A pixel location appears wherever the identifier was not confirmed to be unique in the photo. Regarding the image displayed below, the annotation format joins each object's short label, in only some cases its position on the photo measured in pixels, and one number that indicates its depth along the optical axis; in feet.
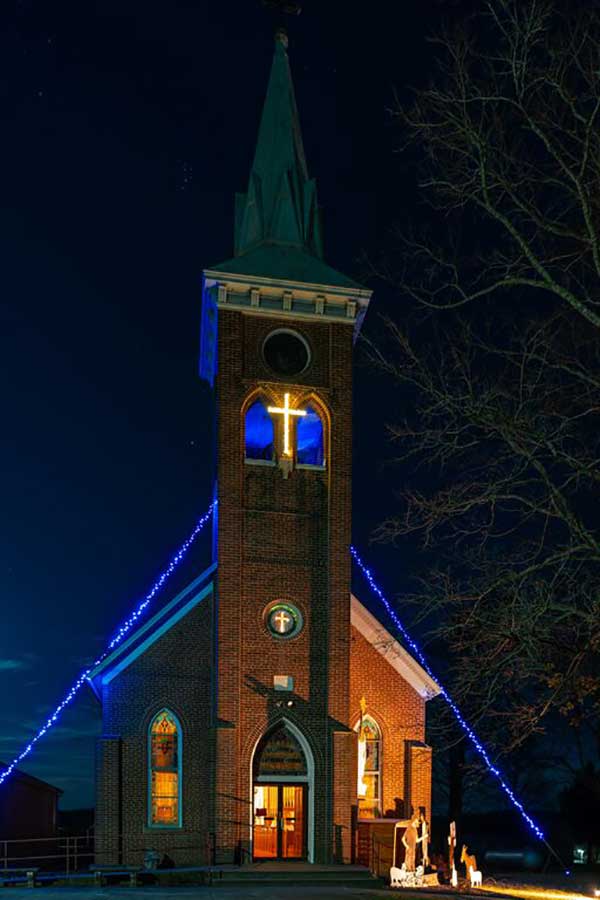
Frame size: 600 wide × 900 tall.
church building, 76.95
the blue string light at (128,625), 83.48
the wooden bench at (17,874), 73.01
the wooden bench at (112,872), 71.56
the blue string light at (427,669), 71.58
